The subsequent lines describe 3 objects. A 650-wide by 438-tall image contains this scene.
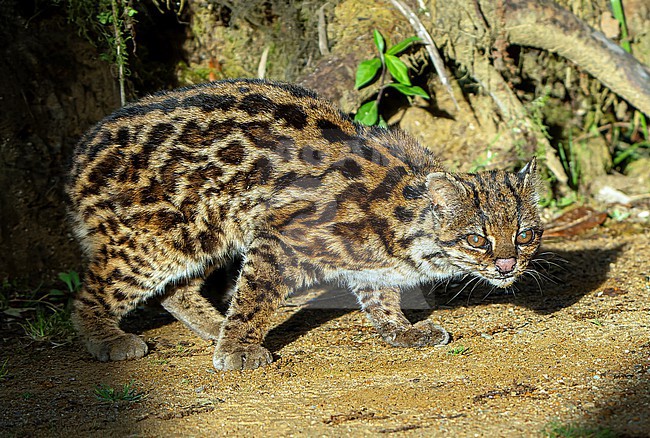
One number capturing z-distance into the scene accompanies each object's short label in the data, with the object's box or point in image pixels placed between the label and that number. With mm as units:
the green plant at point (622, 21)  6625
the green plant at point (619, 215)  6332
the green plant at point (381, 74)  5414
